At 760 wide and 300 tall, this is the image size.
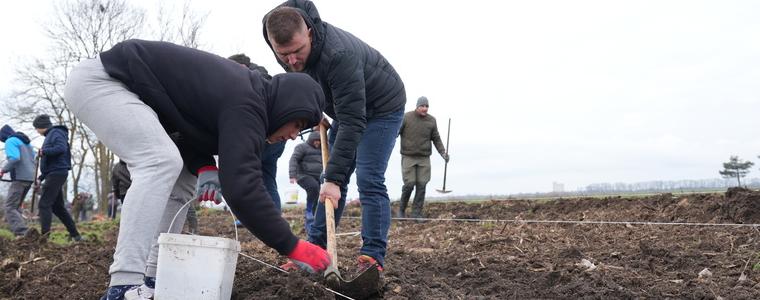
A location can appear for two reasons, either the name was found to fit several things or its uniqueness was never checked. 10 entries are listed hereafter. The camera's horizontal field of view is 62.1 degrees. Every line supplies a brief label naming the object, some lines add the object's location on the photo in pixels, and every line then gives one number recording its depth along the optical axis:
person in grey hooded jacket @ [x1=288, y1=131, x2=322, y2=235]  10.04
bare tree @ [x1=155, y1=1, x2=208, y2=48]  25.71
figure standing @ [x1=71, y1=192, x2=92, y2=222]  22.96
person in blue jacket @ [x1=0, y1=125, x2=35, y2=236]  9.02
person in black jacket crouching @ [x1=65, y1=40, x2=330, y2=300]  2.62
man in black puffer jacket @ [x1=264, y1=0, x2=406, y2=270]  3.72
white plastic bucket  2.62
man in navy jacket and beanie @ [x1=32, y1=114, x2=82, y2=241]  8.45
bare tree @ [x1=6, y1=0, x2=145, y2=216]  25.20
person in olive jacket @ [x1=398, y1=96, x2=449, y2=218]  11.68
